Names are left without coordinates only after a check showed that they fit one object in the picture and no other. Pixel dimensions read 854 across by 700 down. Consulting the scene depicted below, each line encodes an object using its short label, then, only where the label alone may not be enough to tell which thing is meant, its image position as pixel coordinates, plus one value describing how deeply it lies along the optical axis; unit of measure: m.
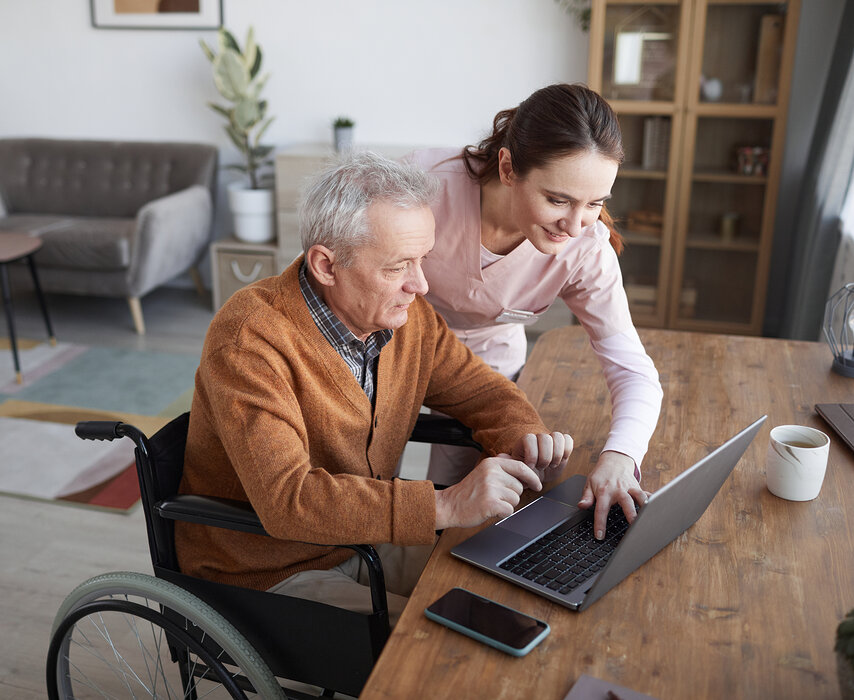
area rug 2.69
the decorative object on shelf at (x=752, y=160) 3.79
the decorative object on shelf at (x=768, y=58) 3.61
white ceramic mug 1.19
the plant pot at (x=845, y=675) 0.74
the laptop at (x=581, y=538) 0.94
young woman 1.29
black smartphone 0.89
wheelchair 1.14
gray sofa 4.05
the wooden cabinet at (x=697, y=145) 3.66
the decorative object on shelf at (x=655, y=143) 3.85
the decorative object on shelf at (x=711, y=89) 3.73
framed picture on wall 4.55
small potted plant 4.28
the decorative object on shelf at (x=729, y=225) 3.92
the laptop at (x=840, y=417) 1.40
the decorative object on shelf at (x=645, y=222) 4.00
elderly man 1.12
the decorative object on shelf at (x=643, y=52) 3.71
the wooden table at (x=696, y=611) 0.84
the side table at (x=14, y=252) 3.38
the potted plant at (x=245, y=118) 4.19
